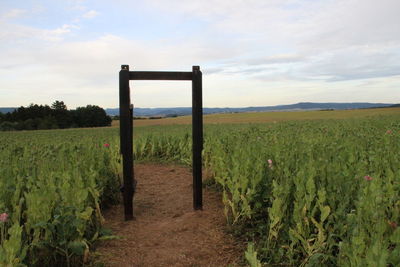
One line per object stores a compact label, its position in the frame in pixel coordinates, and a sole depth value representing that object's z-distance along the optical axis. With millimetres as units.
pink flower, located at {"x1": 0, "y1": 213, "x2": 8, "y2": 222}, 2758
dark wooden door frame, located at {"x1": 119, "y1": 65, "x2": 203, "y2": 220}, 5059
